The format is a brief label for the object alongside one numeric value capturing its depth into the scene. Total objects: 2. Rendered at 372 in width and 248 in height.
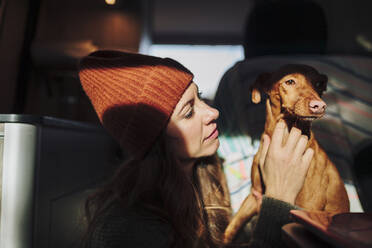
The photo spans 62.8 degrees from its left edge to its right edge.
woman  0.78
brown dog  0.69
